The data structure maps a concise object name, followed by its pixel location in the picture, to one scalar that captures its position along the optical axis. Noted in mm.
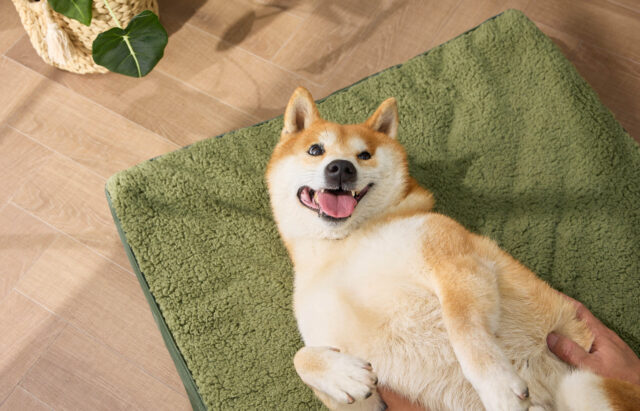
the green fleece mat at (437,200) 1849
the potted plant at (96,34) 2047
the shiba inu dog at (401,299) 1327
